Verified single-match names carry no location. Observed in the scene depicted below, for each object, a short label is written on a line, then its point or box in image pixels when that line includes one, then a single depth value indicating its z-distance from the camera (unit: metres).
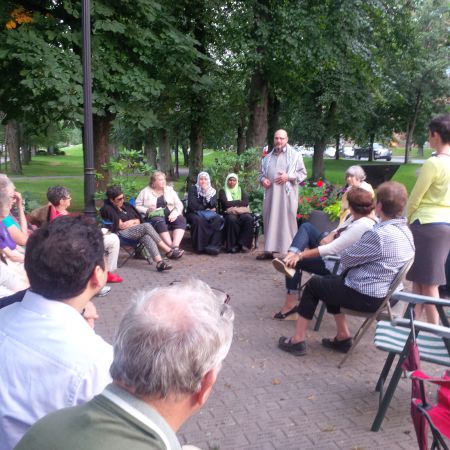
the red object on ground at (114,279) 6.88
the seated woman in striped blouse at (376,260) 4.04
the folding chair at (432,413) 2.30
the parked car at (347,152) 56.26
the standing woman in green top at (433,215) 4.44
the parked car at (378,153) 51.16
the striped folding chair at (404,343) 3.15
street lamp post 5.85
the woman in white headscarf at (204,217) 8.41
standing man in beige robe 7.82
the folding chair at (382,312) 4.00
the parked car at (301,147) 29.44
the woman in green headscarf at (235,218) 8.55
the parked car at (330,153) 60.28
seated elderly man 1.25
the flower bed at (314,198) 8.92
